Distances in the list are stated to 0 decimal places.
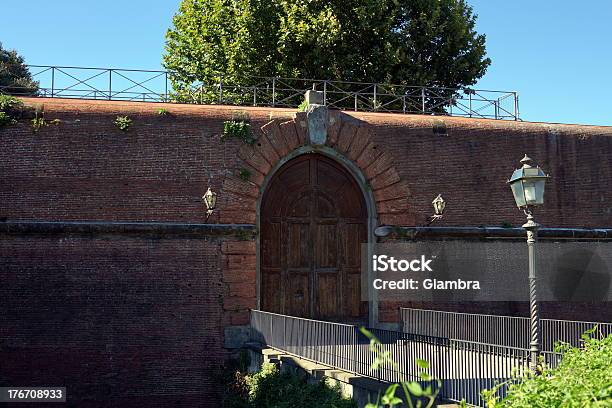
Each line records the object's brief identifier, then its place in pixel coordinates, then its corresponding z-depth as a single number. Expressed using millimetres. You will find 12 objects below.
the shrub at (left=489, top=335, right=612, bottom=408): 5984
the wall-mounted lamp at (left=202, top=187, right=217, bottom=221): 16109
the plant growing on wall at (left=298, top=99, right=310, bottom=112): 17062
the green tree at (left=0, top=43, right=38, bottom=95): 34656
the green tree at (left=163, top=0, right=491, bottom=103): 26234
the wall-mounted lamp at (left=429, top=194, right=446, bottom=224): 17547
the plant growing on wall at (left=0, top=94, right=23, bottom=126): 15555
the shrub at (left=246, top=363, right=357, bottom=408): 11391
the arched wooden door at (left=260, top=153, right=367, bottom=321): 17078
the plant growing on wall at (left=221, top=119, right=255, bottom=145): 16641
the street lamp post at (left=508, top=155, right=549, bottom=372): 9898
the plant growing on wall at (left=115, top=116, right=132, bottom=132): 16078
